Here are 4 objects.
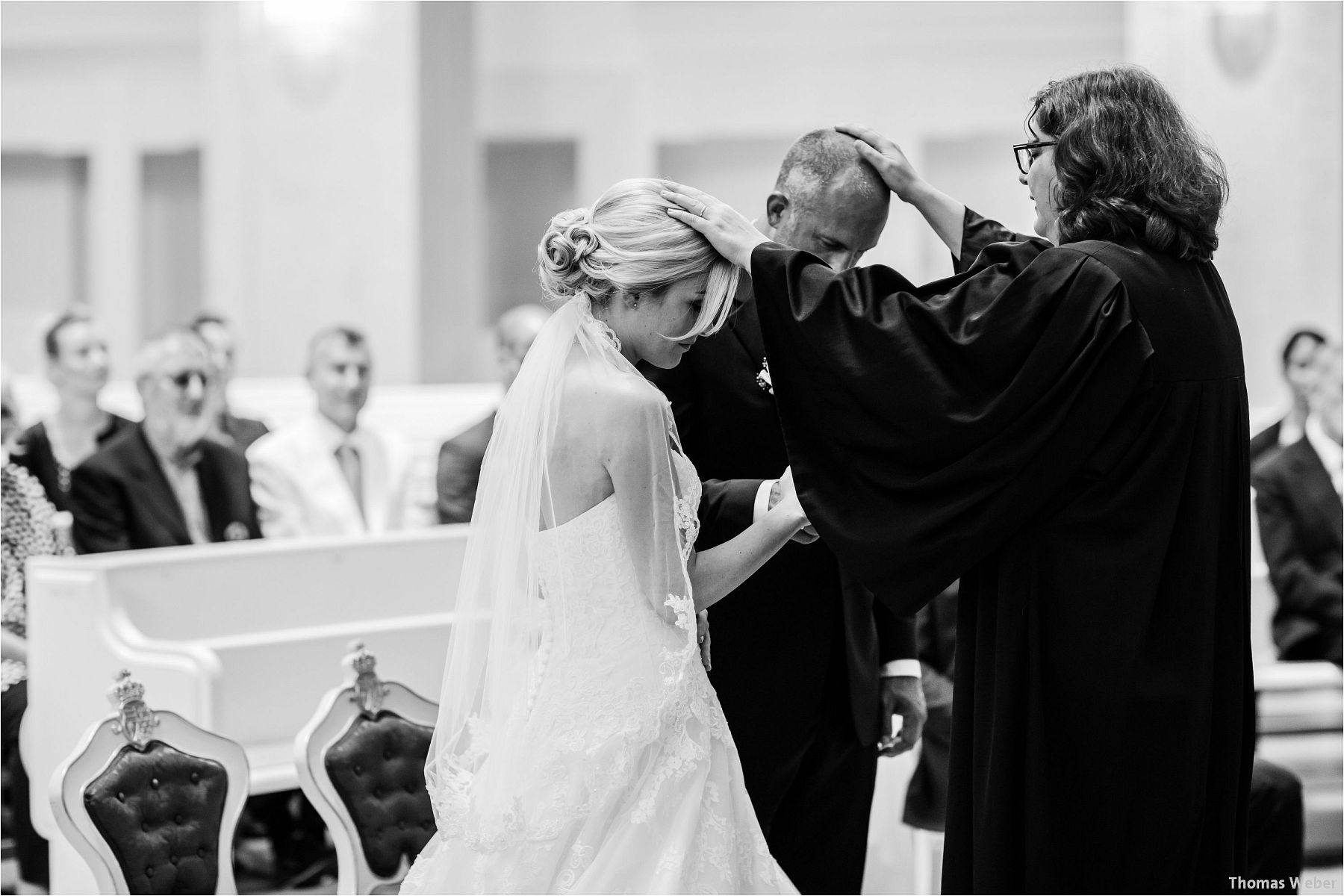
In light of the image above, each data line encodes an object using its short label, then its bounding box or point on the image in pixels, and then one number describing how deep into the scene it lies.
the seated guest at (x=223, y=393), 7.71
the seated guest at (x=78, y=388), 7.11
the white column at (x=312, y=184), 10.73
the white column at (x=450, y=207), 11.25
